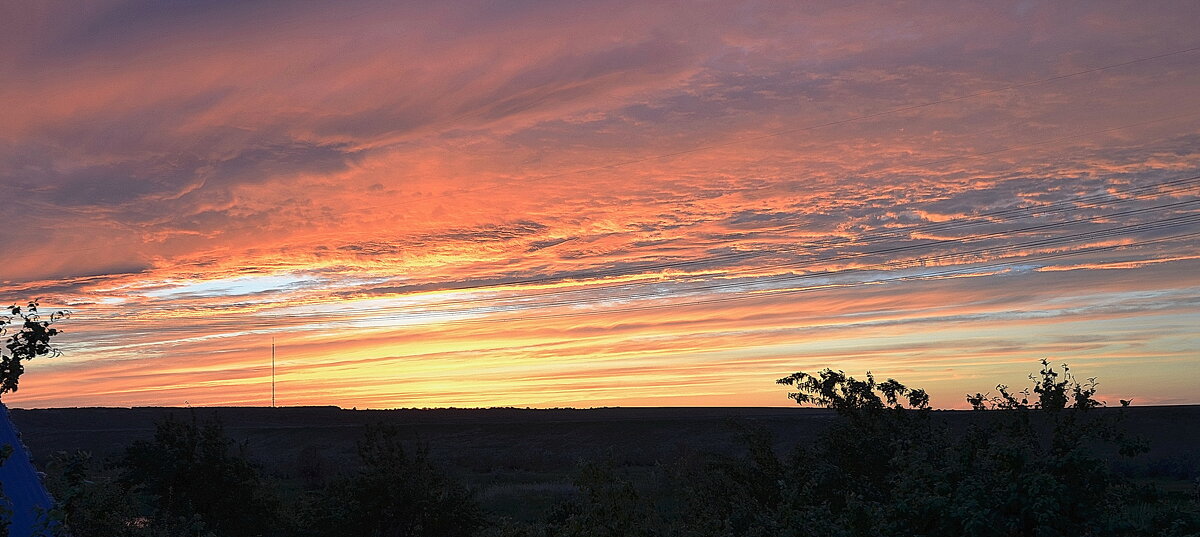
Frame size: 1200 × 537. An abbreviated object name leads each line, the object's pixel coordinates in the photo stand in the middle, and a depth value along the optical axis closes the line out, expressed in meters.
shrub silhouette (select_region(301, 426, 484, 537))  25.03
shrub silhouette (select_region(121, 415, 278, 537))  25.88
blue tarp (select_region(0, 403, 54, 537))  14.34
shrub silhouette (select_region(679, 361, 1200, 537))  10.88
